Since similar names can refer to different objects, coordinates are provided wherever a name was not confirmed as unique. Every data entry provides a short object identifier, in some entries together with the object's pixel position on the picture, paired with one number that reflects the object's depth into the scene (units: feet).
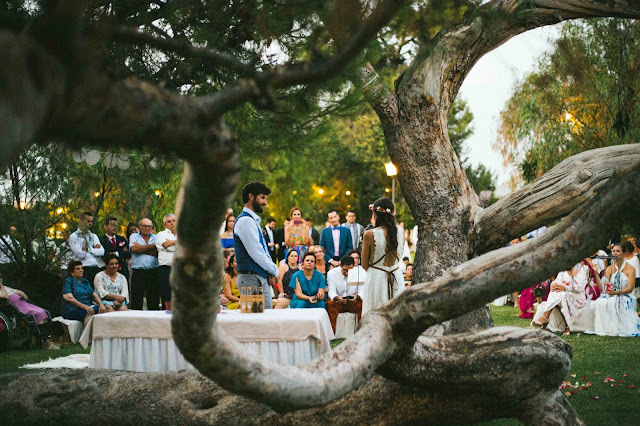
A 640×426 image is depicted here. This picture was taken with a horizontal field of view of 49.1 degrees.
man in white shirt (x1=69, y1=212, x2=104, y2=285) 38.24
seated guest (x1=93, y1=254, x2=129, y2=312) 35.83
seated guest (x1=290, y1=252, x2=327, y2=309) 34.71
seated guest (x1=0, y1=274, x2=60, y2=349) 33.73
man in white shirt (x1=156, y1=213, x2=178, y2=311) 34.42
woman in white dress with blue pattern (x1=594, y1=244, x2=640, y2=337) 36.78
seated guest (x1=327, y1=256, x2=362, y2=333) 35.86
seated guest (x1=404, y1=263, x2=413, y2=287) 44.29
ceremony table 21.22
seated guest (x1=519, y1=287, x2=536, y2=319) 44.91
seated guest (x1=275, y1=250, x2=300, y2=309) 36.40
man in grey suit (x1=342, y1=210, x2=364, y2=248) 46.85
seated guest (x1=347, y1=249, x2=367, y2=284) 37.76
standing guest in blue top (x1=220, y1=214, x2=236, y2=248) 37.35
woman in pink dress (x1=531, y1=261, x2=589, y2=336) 37.73
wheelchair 32.01
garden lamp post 59.31
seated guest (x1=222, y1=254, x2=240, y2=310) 29.97
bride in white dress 26.53
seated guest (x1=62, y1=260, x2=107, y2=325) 35.17
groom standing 23.48
